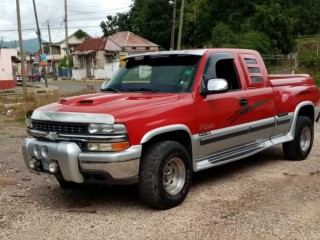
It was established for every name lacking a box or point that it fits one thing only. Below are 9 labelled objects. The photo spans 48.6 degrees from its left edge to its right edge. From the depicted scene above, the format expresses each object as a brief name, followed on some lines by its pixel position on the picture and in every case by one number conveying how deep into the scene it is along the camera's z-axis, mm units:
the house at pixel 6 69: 31949
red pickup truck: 3703
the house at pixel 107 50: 45730
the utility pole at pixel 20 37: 20597
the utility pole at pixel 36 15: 36811
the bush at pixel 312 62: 25722
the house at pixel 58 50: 74106
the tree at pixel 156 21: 52211
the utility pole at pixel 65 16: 44978
